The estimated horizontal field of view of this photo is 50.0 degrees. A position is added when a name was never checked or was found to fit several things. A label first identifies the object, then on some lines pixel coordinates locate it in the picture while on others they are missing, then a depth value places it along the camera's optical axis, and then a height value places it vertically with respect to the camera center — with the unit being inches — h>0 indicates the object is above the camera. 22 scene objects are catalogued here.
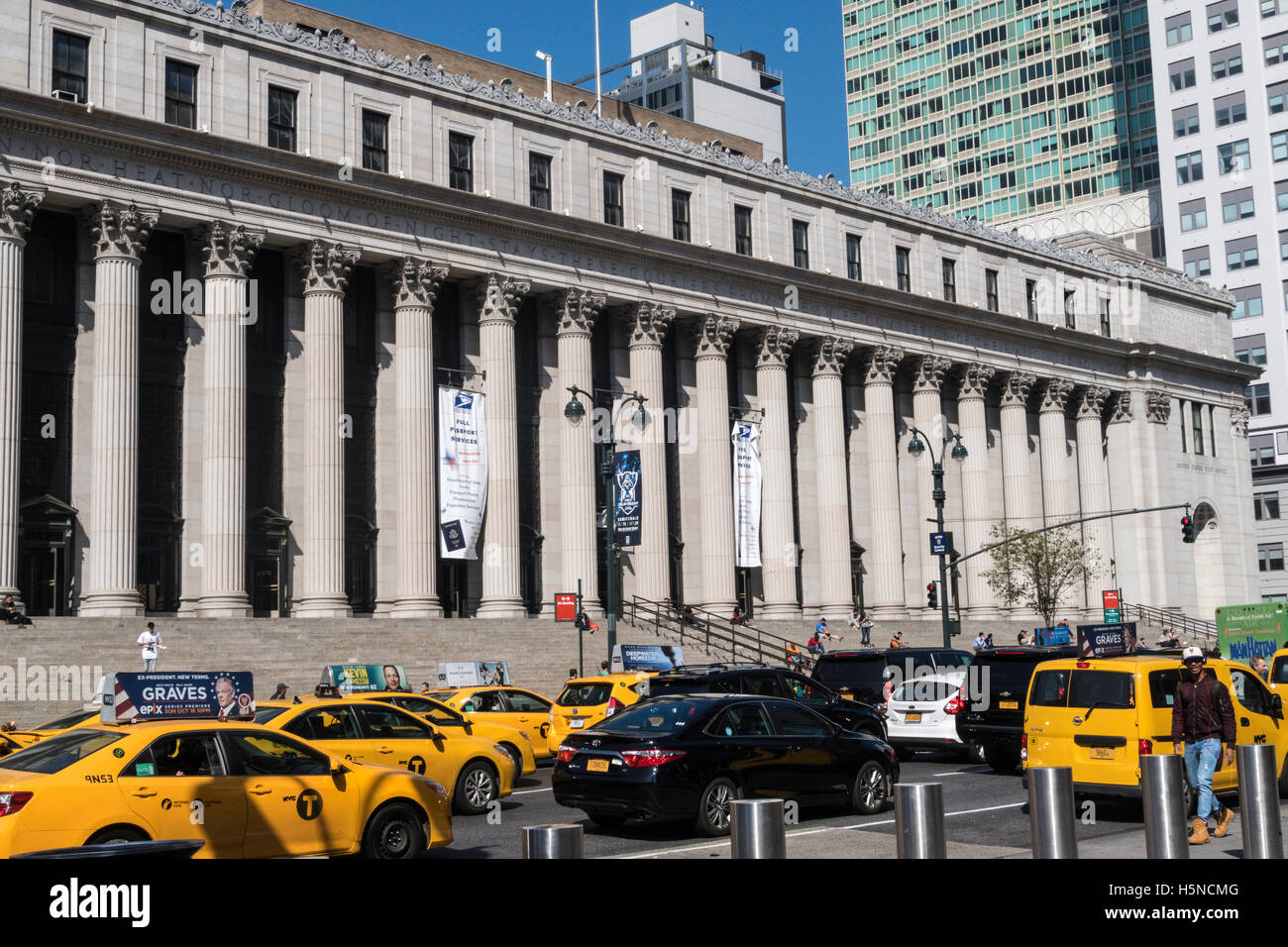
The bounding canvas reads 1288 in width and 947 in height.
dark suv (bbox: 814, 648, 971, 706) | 1082.1 -37.4
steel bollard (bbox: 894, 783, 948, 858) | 351.6 -51.8
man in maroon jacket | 603.5 -51.8
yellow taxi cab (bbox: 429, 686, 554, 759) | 976.9 -55.0
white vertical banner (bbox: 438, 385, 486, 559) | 1766.7 +208.8
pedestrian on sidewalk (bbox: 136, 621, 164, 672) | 1279.5 -2.3
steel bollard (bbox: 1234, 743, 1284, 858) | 436.1 -62.2
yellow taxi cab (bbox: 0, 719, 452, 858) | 476.7 -56.7
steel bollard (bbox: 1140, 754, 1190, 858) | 404.8 -58.9
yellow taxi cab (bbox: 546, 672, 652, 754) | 1017.5 -53.3
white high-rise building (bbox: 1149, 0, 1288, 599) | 3378.4 +1069.2
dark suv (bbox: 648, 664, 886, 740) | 888.3 -42.3
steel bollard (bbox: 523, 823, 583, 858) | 257.8 -39.5
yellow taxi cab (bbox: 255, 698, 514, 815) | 717.3 -58.0
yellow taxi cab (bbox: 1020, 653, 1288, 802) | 671.1 -52.4
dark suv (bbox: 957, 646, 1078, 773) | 930.1 -59.2
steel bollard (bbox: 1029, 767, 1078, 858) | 382.6 -55.4
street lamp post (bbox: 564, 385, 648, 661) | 1508.4 +140.7
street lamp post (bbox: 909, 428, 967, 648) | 1697.8 +157.4
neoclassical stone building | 1515.7 +406.6
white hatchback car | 1005.2 -70.3
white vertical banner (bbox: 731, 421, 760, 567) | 2084.2 +201.7
